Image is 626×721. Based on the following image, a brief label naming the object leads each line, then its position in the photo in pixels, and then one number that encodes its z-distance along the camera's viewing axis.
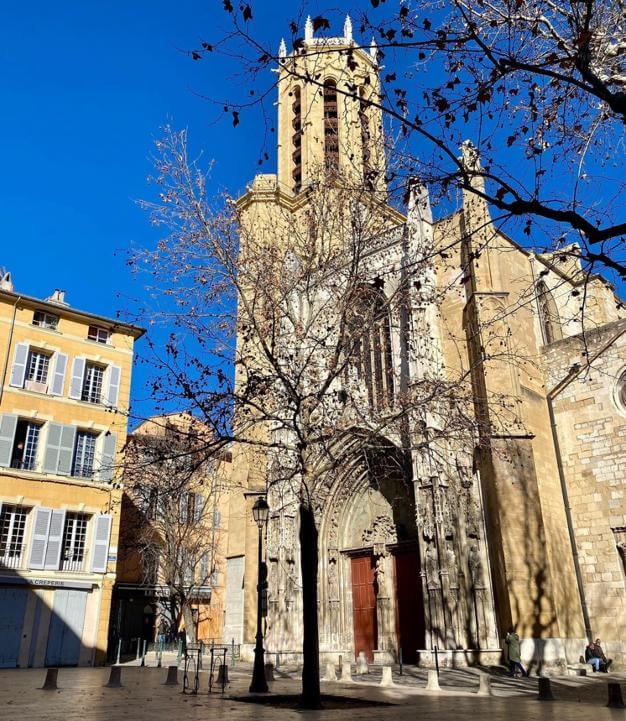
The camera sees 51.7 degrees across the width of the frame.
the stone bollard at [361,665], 15.70
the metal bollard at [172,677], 13.86
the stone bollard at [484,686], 11.11
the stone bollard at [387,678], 12.81
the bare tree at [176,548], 27.77
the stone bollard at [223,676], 12.66
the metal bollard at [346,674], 14.00
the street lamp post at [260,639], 11.64
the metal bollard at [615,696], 9.45
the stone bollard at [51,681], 11.95
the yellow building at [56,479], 20.14
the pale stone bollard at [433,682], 12.01
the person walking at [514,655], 14.86
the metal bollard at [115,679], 12.92
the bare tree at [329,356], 11.28
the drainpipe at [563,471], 17.53
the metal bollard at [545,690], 10.39
